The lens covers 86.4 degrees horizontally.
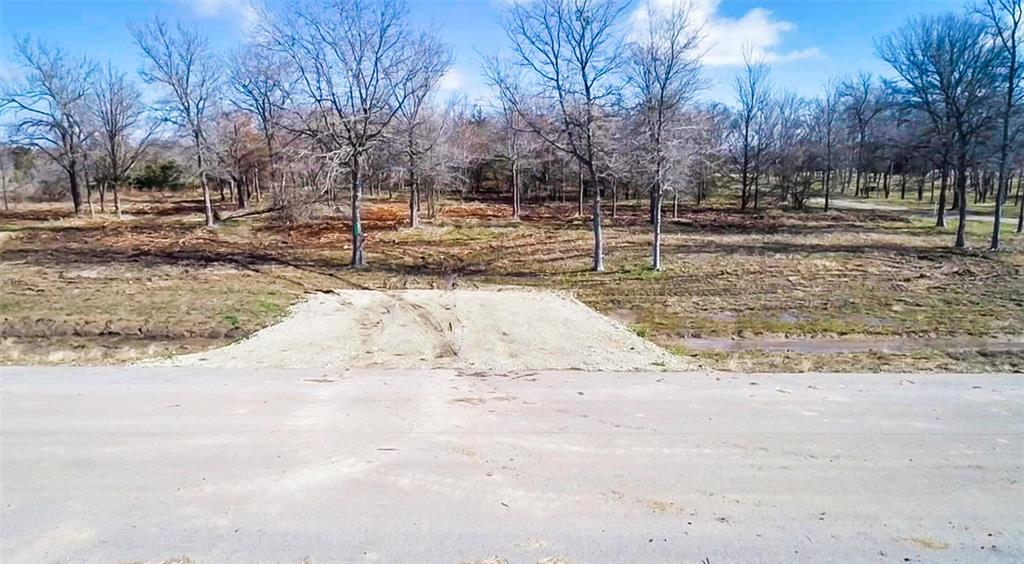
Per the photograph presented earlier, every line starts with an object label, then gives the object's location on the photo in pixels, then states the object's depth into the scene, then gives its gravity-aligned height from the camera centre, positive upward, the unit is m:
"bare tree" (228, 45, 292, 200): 29.36 +6.63
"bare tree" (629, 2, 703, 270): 16.78 +3.27
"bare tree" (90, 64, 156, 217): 38.19 +5.76
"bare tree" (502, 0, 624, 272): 17.06 +3.20
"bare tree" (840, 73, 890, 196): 53.25 +9.89
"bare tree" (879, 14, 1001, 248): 23.78 +5.70
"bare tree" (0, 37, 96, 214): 35.44 +5.46
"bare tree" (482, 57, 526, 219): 33.16 +4.36
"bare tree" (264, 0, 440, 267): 18.12 +3.45
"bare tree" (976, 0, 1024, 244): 20.70 +4.82
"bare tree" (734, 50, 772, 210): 41.91 +5.71
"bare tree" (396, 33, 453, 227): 19.77 +4.05
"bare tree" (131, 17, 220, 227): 30.36 +5.89
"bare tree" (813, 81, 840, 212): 43.99 +7.42
